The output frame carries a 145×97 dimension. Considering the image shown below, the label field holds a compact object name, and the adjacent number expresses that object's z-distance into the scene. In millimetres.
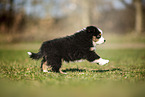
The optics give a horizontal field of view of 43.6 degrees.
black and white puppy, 5043
